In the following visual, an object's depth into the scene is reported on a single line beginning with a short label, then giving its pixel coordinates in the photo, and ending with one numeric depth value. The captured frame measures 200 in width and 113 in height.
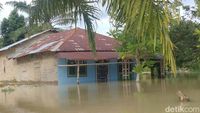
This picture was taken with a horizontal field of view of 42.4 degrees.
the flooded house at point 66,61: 18.99
